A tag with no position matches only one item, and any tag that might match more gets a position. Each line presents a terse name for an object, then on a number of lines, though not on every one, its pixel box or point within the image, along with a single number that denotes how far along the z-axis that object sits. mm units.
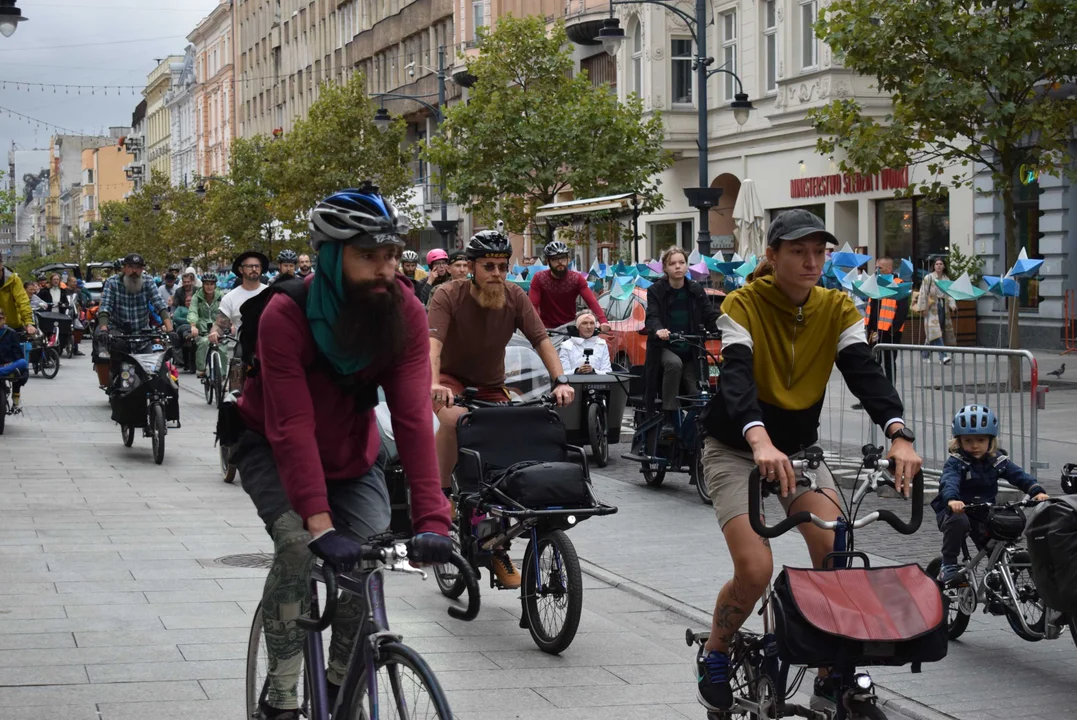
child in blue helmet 7320
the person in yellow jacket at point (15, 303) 17531
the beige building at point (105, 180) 172000
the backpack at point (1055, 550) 5715
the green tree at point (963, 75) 19672
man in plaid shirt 16531
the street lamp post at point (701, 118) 25016
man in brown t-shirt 8078
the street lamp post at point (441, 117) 41000
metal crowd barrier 10844
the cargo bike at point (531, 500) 7191
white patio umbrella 31250
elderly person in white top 15023
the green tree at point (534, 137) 35656
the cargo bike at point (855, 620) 4125
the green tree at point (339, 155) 54000
